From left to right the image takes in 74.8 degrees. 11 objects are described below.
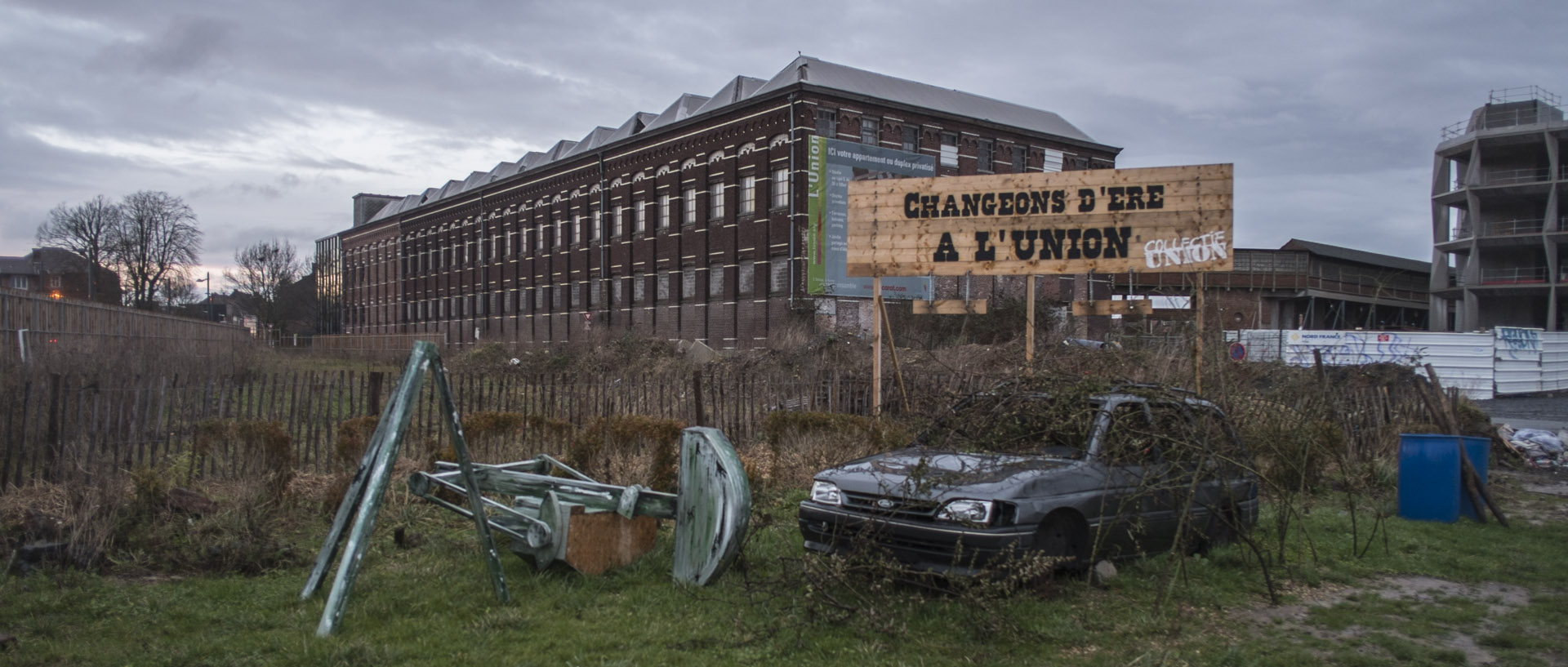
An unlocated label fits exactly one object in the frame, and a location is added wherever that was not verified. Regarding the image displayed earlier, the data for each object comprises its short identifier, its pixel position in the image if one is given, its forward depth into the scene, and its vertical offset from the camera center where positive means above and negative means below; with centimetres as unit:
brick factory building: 4056 +637
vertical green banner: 3969 +490
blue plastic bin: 1024 -133
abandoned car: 642 -96
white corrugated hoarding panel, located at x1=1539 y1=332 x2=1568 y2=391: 3544 -54
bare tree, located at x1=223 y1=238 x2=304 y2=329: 8431 +443
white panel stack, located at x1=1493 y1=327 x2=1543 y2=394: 3303 -42
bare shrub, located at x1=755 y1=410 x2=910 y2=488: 1191 -122
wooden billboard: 1222 +149
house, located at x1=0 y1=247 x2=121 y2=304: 5738 +350
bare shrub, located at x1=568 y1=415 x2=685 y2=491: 1036 -119
